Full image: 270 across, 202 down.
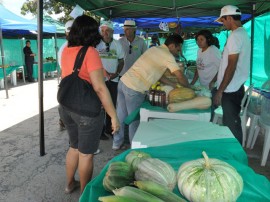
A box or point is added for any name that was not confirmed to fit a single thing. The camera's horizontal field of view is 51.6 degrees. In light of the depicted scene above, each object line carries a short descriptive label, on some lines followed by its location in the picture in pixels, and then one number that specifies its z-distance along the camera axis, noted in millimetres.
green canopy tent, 5234
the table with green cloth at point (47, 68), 13469
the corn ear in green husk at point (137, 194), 1002
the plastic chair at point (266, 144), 3715
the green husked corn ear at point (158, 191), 1070
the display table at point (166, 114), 2957
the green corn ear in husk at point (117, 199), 985
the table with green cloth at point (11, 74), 10609
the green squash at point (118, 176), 1250
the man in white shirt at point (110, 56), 4531
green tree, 29509
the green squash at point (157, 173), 1230
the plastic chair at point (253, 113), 4309
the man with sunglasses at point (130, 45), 5598
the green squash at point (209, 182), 1133
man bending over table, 3242
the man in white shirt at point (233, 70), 3395
